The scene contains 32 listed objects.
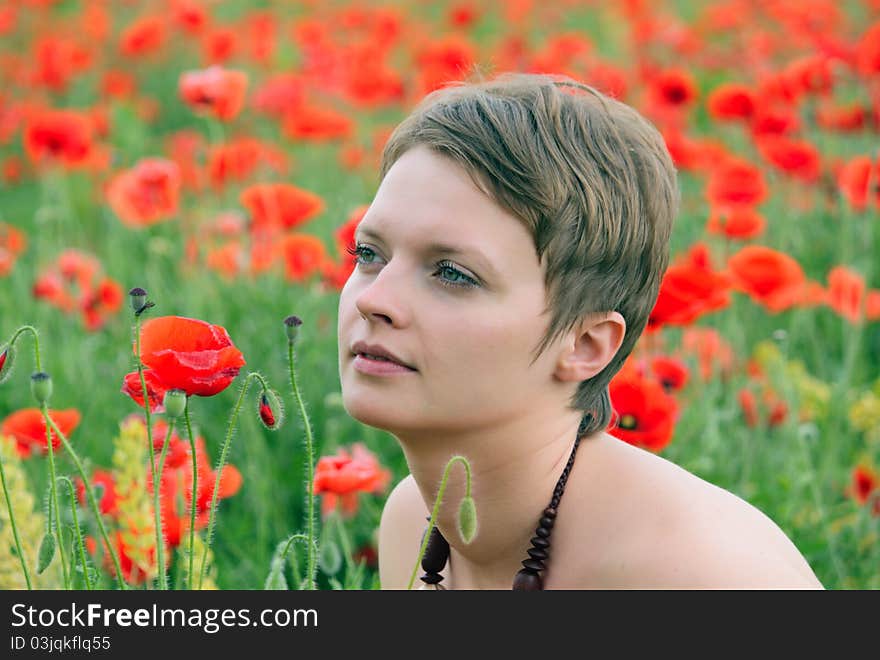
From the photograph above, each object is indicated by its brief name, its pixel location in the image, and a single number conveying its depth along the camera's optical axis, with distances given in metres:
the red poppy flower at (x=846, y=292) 6.41
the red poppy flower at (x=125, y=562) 4.22
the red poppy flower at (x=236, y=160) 7.89
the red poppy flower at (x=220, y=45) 9.54
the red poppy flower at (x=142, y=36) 10.20
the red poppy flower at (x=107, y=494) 4.54
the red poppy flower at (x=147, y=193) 7.41
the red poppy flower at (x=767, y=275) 5.85
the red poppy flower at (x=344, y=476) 4.43
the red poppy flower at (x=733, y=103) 7.87
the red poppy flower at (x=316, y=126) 8.44
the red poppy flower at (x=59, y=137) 8.30
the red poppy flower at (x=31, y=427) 4.41
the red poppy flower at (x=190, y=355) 3.21
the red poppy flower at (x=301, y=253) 6.87
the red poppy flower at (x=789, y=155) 7.34
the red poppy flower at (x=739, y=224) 6.43
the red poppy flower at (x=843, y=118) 8.30
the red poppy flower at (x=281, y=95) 9.09
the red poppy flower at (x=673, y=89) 8.34
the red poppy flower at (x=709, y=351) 6.72
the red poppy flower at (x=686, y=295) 5.12
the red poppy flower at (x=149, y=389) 3.30
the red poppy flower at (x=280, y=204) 6.92
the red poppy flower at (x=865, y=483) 5.81
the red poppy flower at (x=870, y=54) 7.09
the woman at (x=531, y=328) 3.45
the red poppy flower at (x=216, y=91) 7.18
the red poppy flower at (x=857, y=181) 6.90
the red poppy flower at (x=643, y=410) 4.75
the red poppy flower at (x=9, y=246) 8.17
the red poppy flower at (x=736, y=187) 6.80
